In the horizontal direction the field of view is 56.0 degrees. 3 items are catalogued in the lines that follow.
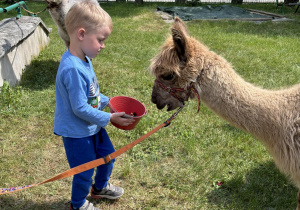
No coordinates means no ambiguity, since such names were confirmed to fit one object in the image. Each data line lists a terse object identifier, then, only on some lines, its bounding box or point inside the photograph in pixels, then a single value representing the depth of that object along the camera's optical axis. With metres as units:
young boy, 1.85
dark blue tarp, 10.66
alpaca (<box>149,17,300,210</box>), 1.94
